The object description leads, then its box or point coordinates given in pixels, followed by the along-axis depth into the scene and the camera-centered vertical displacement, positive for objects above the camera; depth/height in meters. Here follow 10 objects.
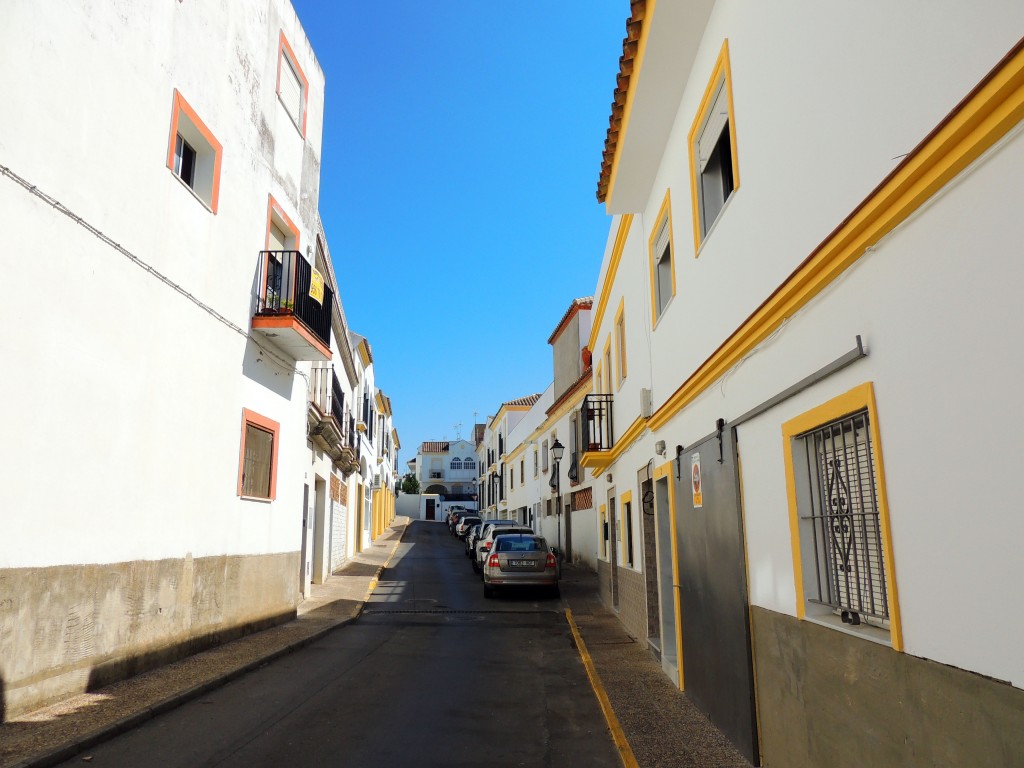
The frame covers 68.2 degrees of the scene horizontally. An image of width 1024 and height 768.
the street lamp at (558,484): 27.17 +2.03
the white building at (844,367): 2.71 +0.86
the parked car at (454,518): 47.75 +1.39
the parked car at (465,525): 36.34 +0.74
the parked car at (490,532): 21.44 +0.22
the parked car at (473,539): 25.59 +0.03
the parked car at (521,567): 17.34 -0.62
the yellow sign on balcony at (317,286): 12.91 +4.33
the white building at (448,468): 87.75 +8.27
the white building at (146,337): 6.61 +2.30
